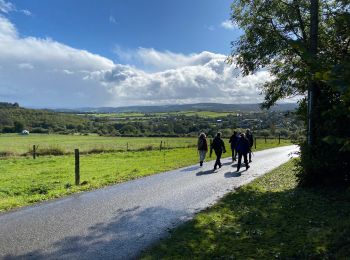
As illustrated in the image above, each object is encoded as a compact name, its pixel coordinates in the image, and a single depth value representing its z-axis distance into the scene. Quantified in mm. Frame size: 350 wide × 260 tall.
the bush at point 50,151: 40147
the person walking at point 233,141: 25828
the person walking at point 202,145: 22819
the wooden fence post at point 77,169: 16512
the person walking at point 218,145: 21234
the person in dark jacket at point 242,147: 19969
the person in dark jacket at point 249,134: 25416
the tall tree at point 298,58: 13062
